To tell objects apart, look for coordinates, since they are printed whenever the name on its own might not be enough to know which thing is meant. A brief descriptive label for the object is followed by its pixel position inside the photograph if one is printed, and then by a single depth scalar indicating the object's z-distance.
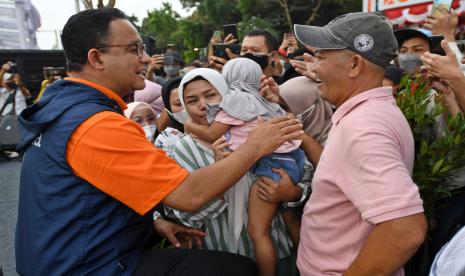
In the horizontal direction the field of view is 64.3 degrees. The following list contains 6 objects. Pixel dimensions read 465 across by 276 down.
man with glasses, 1.58
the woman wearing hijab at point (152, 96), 4.32
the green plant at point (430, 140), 1.95
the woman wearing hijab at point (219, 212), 2.15
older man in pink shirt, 1.22
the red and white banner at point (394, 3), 8.57
